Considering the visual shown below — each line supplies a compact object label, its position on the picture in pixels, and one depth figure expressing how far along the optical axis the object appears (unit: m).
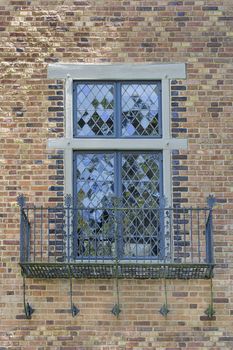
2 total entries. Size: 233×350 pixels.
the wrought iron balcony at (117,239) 10.77
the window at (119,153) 11.01
